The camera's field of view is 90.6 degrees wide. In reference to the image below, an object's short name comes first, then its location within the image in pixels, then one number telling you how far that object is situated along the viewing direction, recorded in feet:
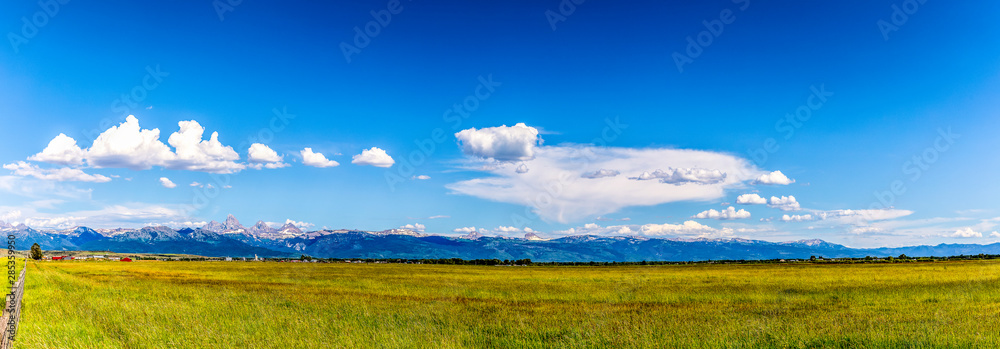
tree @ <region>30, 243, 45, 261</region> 449.56
